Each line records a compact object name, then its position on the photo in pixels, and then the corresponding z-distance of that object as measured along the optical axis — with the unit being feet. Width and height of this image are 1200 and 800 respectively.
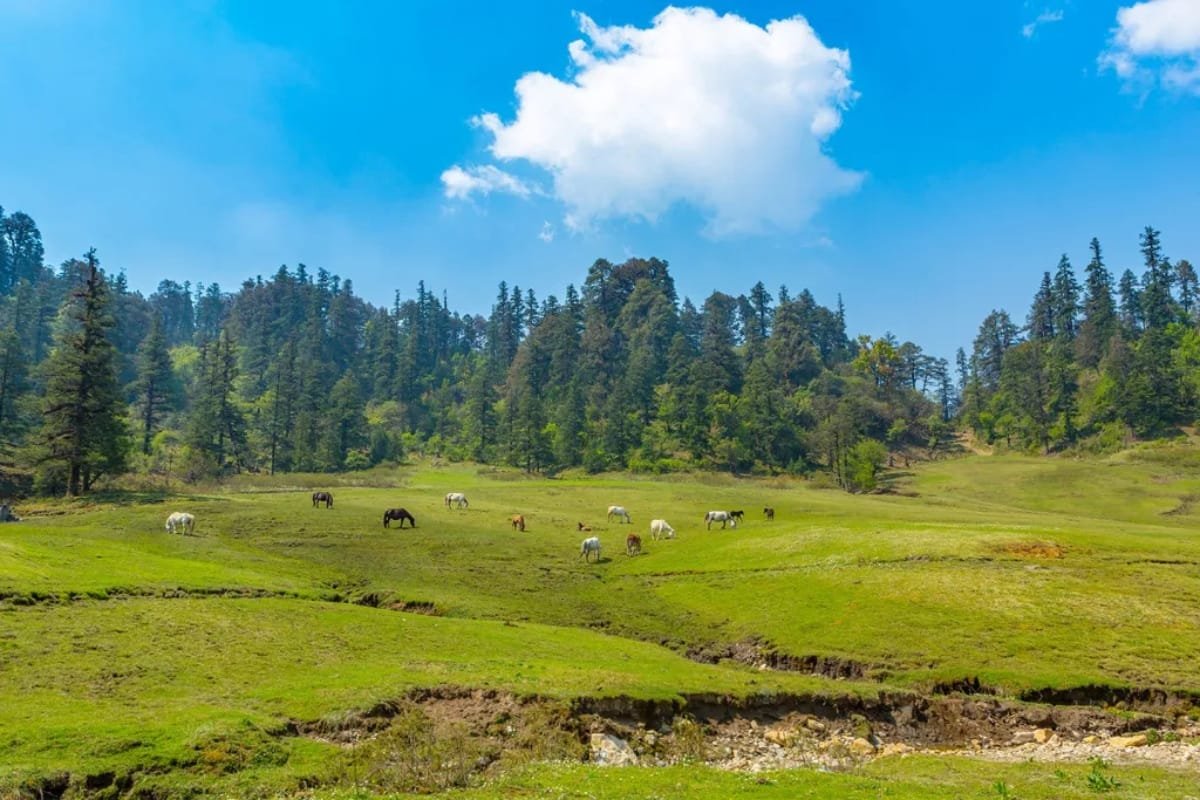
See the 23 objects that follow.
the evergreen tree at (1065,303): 596.70
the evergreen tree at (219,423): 364.17
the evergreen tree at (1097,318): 531.91
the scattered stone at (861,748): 69.05
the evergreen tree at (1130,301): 613.11
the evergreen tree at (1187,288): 625.82
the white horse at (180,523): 168.66
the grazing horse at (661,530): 192.67
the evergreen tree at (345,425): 434.30
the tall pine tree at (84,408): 219.82
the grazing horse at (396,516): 192.34
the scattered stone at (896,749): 69.55
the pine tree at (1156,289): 545.44
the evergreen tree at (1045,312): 620.49
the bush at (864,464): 374.63
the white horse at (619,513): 222.07
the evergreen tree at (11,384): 305.94
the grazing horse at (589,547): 168.24
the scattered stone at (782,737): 70.90
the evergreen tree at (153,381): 405.43
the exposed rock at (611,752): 61.36
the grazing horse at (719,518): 205.05
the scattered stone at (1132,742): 68.64
